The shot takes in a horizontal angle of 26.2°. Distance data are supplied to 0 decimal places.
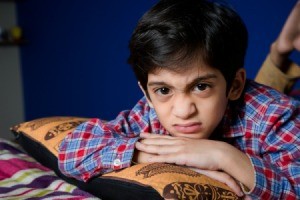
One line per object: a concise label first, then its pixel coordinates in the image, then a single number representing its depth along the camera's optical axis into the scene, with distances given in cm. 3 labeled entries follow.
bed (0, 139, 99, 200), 86
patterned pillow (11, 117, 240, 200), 77
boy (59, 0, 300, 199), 83
